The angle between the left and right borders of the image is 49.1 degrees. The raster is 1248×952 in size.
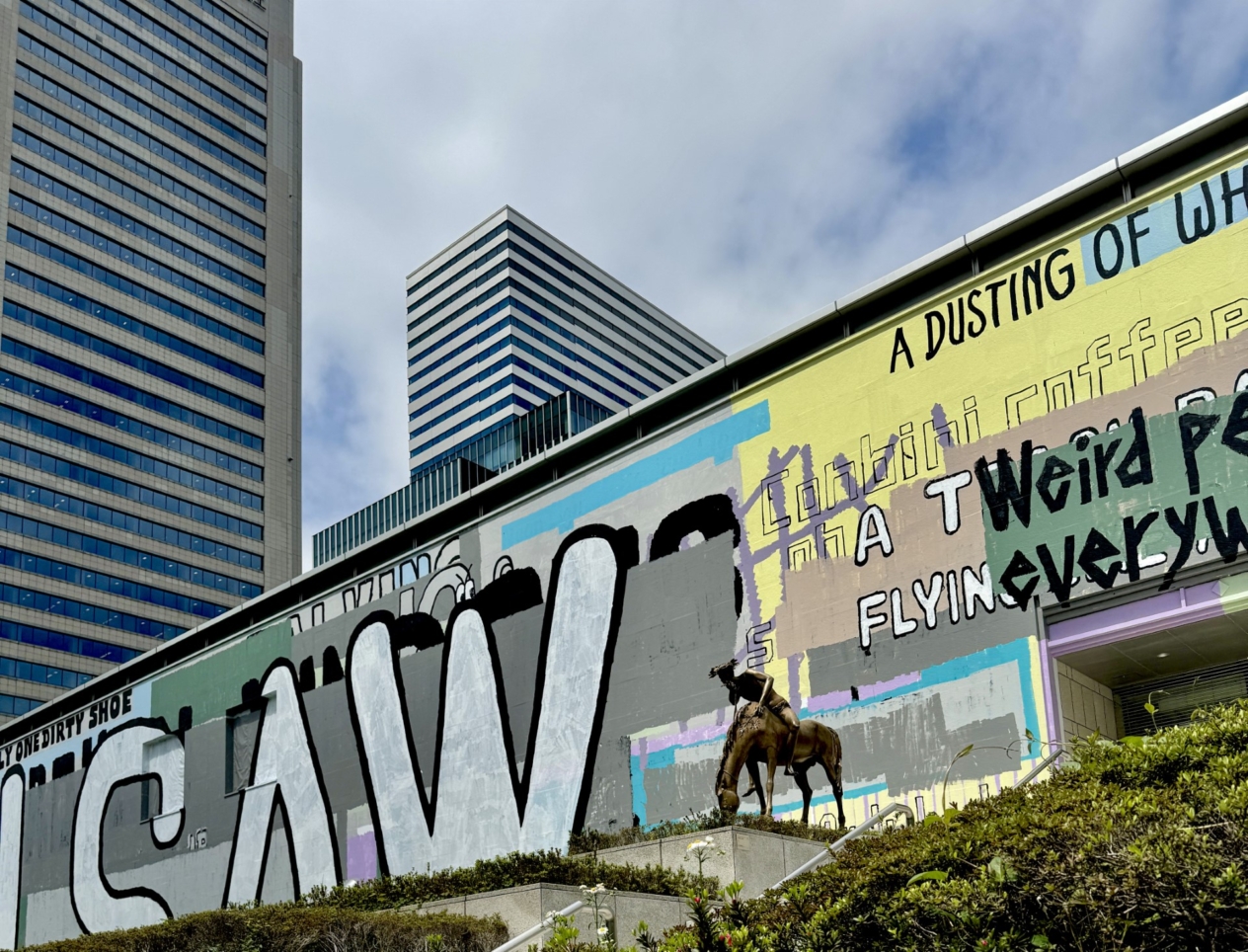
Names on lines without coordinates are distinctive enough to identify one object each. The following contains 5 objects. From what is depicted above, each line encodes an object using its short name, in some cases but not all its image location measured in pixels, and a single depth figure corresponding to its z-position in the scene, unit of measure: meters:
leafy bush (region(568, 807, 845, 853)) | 19.05
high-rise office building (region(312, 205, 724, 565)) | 136.38
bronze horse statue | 21.62
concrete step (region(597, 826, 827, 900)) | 17.58
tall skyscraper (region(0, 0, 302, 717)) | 92.19
